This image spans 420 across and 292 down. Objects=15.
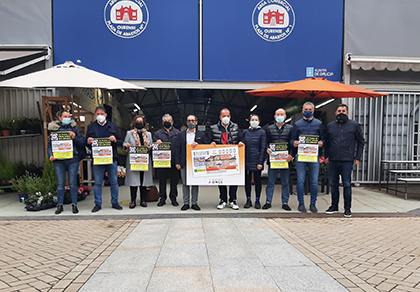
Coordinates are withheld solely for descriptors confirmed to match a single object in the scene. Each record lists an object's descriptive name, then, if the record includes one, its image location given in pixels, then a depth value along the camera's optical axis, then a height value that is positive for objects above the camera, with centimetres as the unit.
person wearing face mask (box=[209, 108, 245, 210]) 559 -7
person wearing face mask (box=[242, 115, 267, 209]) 553 -30
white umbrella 536 +97
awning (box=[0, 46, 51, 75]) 684 +185
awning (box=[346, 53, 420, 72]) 773 +178
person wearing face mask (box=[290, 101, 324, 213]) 541 -18
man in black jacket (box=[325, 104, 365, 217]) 523 -32
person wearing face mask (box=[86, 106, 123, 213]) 547 -24
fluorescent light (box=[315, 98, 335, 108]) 987 +94
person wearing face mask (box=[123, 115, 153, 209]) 574 -71
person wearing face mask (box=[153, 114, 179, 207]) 577 -83
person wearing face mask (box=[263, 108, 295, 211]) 559 -31
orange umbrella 580 +85
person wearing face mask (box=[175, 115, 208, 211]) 556 -23
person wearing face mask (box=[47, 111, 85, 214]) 530 -63
